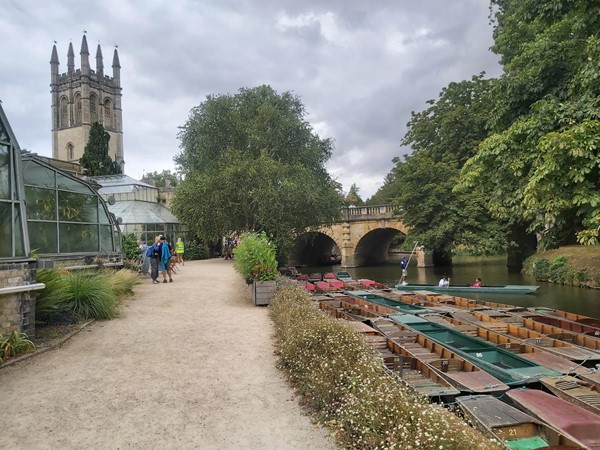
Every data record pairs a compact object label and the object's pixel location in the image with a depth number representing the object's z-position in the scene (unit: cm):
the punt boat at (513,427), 494
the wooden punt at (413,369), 623
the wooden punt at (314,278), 2455
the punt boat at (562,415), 496
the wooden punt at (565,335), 984
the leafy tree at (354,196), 7339
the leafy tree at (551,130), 953
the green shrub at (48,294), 842
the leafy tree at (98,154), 4981
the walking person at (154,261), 1556
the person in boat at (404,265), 2583
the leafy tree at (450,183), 2866
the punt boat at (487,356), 729
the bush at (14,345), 688
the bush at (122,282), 1193
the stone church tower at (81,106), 7112
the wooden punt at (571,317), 1233
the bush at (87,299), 961
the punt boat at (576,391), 606
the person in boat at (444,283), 2220
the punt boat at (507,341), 795
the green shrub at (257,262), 1260
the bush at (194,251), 3197
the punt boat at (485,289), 2088
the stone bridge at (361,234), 3959
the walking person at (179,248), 2349
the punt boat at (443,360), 651
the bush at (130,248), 2109
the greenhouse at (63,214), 1268
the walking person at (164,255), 1563
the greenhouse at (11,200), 791
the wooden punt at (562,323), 1121
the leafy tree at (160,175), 6877
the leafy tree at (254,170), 2422
